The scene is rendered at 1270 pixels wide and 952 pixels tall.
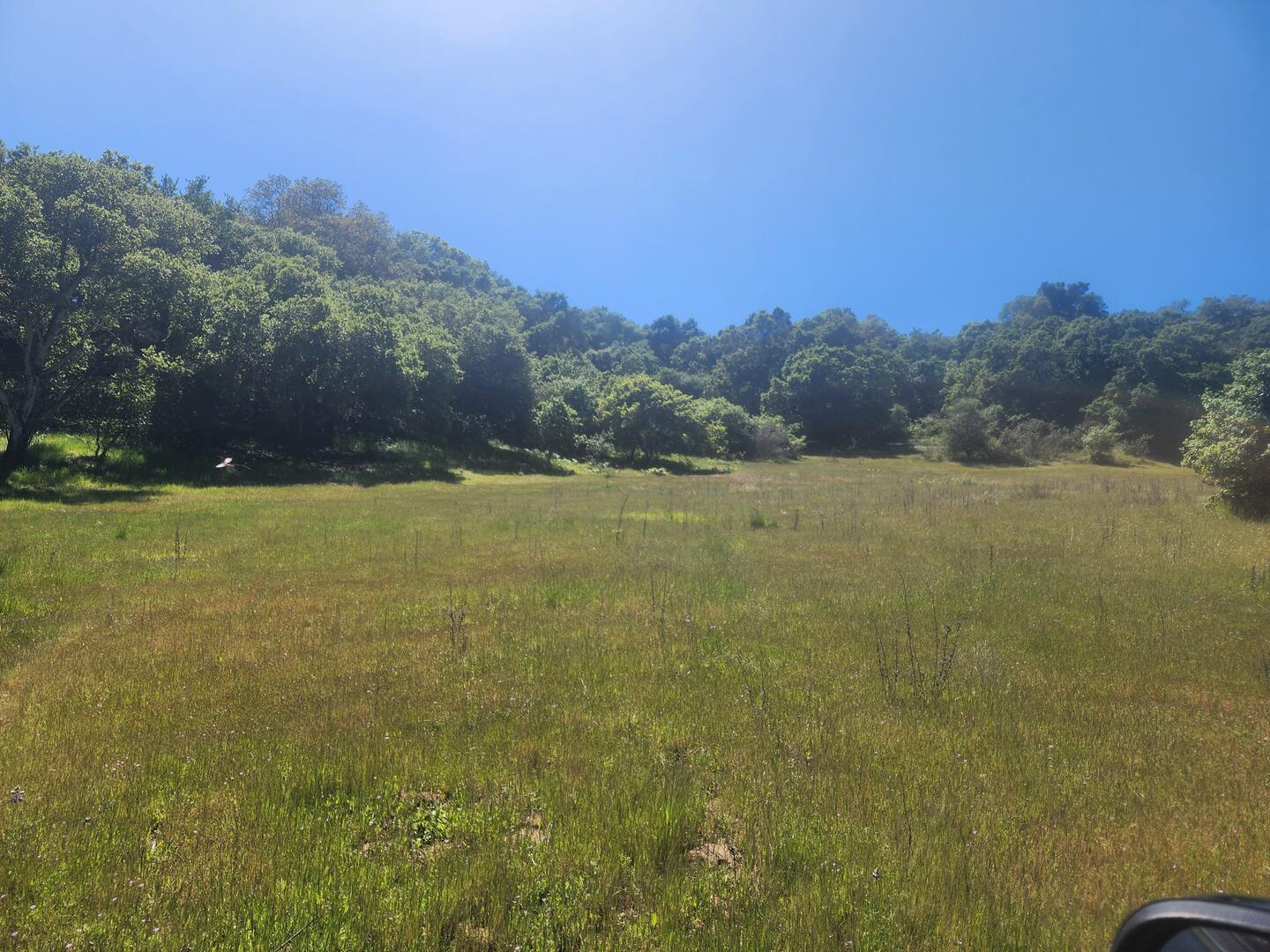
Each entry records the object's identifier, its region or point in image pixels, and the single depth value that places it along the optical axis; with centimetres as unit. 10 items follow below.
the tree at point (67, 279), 2384
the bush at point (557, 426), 6257
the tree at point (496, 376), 5922
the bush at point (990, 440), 7069
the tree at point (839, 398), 9338
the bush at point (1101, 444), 6988
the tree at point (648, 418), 6256
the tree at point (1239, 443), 1900
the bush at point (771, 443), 7538
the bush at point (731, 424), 7369
